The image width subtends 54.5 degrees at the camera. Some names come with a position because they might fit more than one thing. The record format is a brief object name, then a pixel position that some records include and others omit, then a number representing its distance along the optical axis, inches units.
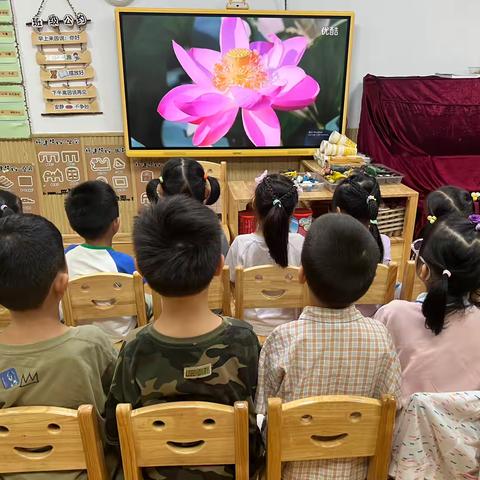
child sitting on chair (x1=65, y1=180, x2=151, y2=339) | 65.0
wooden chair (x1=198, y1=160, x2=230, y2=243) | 122.1
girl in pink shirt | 44.4
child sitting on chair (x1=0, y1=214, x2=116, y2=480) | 39.2
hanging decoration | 115.9
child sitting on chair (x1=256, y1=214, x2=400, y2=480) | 39.6
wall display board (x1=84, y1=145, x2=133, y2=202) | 129.8
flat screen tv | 116.9
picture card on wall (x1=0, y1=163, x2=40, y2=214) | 129.4
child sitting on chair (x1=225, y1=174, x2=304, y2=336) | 66.6
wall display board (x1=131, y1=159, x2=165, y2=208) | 131.8
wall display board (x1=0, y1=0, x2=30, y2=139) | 115.4
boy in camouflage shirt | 37.6
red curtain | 124.8
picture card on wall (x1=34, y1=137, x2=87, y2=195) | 127.6
